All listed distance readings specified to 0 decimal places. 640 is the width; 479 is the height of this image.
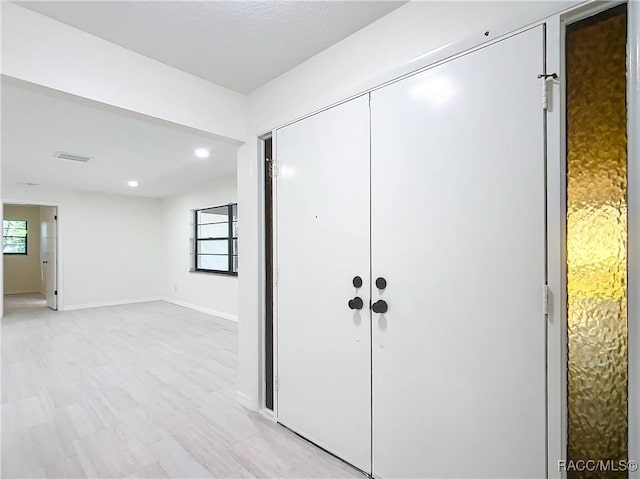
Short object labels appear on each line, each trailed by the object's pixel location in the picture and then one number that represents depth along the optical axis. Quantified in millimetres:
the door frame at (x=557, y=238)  1107
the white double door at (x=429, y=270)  1188
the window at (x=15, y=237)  8422
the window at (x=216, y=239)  5645
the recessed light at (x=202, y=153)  3759
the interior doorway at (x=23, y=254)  8227
